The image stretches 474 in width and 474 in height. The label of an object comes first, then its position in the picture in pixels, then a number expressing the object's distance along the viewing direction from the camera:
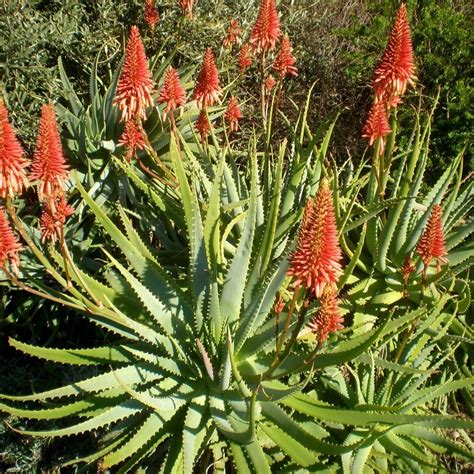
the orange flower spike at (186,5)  3.20
